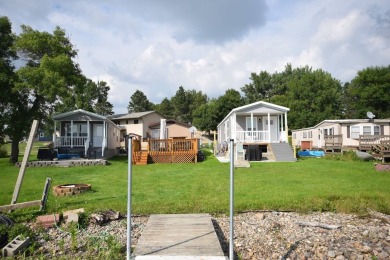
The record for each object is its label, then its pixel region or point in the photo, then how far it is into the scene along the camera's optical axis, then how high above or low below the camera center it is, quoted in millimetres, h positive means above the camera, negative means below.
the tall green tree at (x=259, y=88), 57612 +11175
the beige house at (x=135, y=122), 34500 +2453
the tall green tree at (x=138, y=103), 71375 +9958
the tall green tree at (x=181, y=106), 69188 +8787
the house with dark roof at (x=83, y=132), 21219 +793
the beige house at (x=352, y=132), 24242 +711
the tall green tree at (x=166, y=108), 71188 +8660
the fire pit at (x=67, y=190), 8188 -1467
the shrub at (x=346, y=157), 18438 -1183
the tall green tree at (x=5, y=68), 17381 +4811
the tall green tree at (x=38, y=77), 17703 +4231
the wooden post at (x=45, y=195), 6596 -1312
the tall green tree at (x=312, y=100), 44403 +6705
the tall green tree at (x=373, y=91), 41281 +7499
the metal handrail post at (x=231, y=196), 4129 -870
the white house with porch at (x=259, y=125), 20453 +1220
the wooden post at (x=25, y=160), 6725 -468
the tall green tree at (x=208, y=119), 47312 +3721
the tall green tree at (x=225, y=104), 47250 +6267
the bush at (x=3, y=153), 25747 -1075
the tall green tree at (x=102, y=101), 59969 +8974
